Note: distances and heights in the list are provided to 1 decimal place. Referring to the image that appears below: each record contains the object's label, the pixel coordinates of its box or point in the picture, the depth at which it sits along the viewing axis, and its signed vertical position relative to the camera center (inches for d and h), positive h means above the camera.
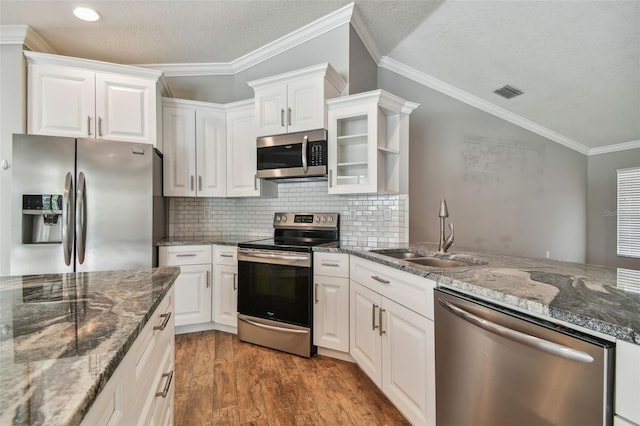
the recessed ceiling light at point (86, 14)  97.2 +68.0
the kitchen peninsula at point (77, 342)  17.6 -11.0
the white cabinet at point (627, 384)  28.1 -16.8
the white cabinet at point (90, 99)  97.7 +40.0
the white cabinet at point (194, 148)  120.2 +27.6
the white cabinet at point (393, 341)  56.5 -29.5
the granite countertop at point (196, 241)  110.3 -11.0
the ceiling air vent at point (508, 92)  147.4 +63.1
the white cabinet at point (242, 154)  121.3 +25.3
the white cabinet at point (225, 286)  112.2 -28.4
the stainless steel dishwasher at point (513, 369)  31.8 -20.3
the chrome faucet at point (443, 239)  81.6 -7.0
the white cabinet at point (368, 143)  95.7 +25.2
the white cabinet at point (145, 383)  23.8 -18.1
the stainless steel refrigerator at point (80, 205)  89.6 +2.6
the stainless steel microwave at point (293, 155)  101.7 +21.2
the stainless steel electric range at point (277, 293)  94.3 -26.9
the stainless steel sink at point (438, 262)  76.6 -13.2
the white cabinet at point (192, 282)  111.3 -26.7
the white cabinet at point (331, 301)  90.1 -27.6
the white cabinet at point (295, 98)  99.8 +41.6
